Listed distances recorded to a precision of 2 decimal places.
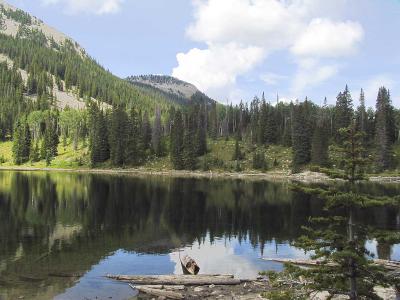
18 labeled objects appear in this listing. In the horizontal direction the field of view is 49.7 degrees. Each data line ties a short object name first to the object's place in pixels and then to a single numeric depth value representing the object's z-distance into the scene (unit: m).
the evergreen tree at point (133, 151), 193.54
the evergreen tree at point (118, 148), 194.50
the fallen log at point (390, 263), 35.30
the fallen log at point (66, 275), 35.84
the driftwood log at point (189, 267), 37.78
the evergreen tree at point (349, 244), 17.73
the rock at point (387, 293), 25.53
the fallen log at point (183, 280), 32.84
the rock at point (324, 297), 25.56
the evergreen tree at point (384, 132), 164.50
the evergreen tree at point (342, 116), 191.96
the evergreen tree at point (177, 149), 187.12
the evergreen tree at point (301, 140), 176.23
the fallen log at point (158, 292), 29.46
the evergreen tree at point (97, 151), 196.20
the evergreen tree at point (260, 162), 177.25
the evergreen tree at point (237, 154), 189.25
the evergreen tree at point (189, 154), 186.12
